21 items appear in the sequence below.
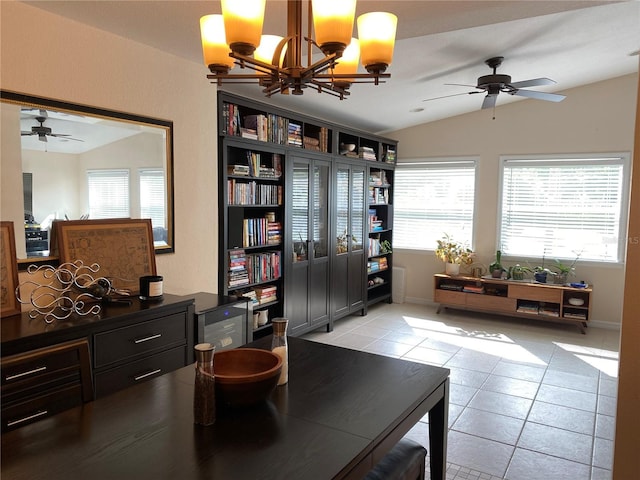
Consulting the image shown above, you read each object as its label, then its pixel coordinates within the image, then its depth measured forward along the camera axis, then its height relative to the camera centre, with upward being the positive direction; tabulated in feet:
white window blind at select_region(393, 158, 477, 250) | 20.54 +0.15
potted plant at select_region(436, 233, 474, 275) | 19.76 -2.14
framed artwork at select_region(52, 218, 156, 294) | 8.21 -0.83
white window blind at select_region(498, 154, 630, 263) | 17.80 +0.00
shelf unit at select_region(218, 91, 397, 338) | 12.49 -0.12
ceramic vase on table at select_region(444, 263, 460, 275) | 19.75 -2.72
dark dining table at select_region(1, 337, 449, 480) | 3.65 -2.10
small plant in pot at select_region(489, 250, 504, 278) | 19.02 -2.58
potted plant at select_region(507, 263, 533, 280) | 18.89 -2.72
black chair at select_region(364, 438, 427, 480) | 5.35 -3.12
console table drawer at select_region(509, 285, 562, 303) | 17.58 -3.39
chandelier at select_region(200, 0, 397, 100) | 4.82 +1.87
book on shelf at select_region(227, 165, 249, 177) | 12.40 +0.93
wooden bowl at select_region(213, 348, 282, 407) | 4.44 -1.79
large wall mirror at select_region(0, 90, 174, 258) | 7.69 +0.70
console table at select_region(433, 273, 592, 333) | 17.43 -3.67
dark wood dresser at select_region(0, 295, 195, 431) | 5.47 -2.20
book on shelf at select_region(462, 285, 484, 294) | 19.08 -3.47
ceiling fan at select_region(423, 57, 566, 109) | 12.59 +3.40
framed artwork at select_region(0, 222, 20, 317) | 7.14 -1.09
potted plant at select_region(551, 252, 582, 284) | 18.19 -2.59
